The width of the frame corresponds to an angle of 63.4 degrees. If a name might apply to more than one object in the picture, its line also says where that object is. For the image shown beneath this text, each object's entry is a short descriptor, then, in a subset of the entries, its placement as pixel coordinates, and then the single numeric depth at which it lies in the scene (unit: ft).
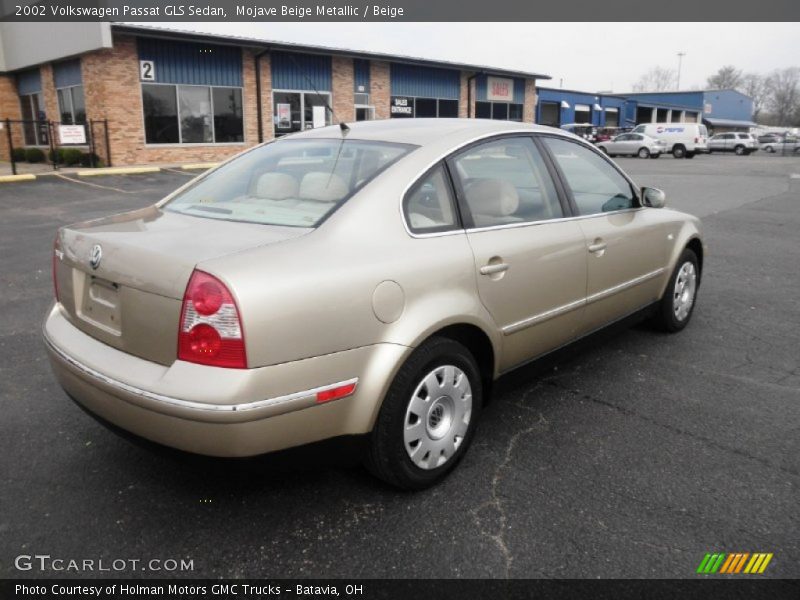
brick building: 65.98
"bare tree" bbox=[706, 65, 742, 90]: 363.97
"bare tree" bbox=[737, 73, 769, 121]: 378.32
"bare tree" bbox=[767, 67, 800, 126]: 353.31
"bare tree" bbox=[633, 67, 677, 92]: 405.80
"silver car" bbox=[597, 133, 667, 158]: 120.47
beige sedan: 7.52
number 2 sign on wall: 66.90
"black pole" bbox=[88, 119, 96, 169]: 66.83
